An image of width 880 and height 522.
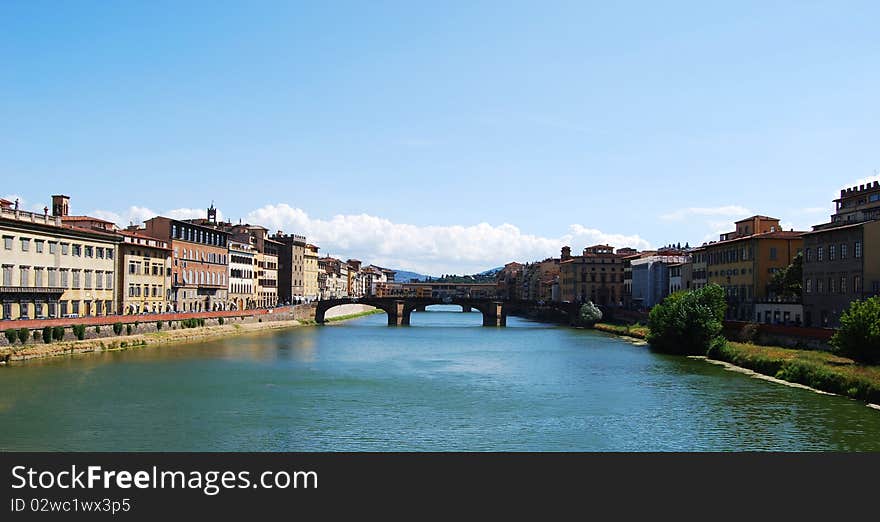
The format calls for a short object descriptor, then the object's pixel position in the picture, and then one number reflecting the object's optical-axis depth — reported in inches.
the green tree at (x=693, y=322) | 2071.9
